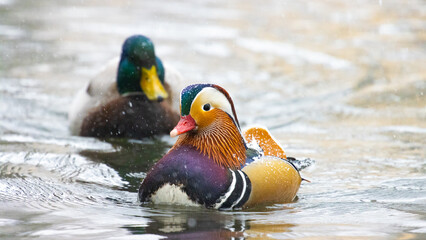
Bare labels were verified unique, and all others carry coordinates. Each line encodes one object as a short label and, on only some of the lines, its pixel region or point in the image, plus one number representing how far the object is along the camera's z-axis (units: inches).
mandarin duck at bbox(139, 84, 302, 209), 457.4
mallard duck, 706.2
